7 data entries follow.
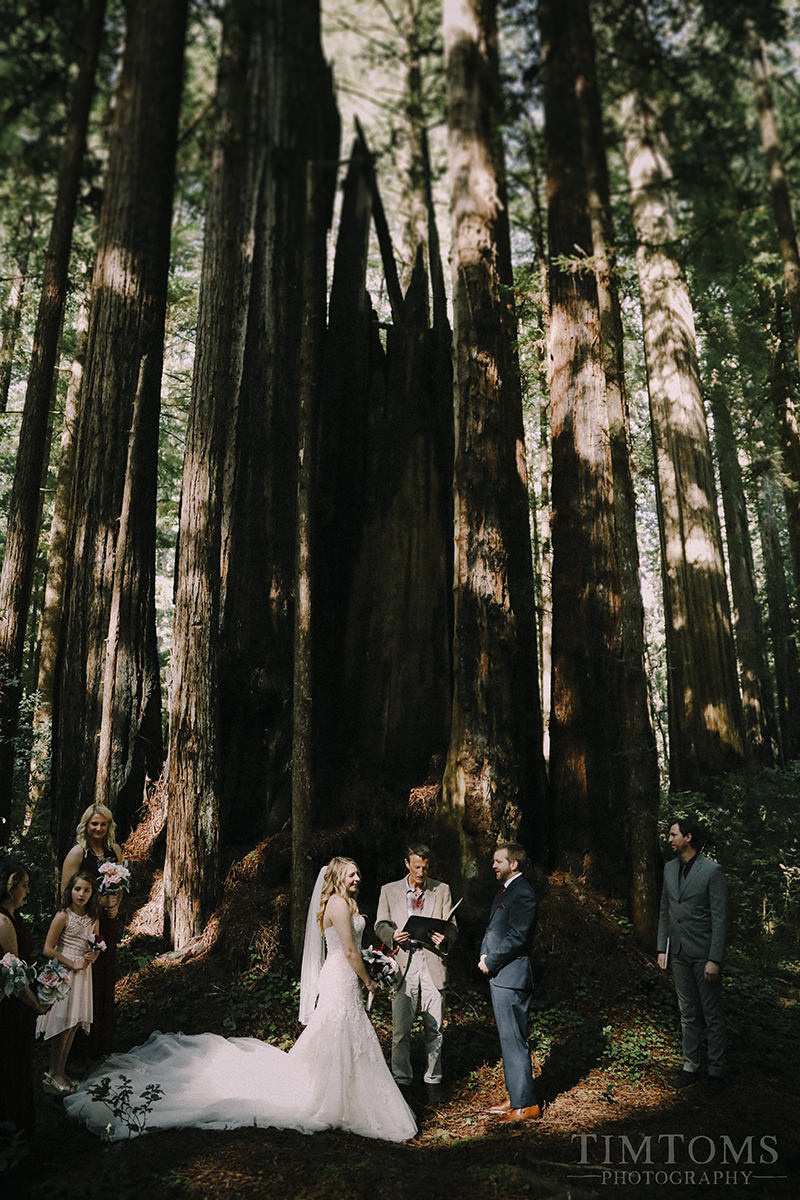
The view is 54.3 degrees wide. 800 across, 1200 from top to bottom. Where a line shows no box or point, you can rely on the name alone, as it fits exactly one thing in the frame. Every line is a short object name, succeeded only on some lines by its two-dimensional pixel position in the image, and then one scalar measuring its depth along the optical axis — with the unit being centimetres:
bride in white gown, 508
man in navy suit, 534
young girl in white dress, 561
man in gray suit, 570
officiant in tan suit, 578
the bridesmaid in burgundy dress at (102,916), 610
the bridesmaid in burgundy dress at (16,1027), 456
